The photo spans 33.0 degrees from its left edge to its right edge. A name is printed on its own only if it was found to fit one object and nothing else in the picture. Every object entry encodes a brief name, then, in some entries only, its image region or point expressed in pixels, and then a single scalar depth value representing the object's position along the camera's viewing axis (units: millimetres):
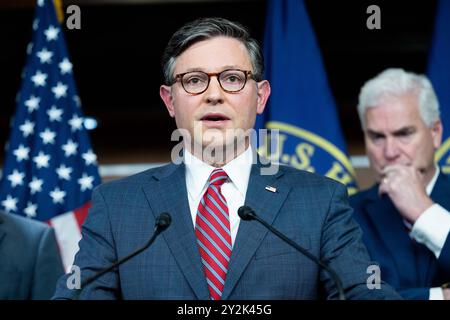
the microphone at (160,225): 1601
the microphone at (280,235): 1515
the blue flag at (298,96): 3568
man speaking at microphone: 1820
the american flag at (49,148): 3516
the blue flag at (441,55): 3686
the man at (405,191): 2797
